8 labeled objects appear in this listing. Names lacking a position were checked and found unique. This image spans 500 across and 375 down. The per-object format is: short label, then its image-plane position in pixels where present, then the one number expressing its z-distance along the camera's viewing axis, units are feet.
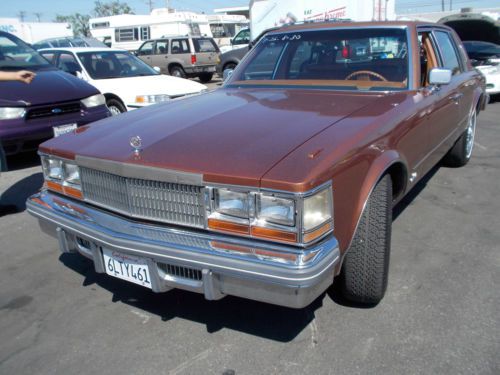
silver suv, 52.70
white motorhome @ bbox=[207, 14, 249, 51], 84.38
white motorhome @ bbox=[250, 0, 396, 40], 45.06
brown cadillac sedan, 7.00
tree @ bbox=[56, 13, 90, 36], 214.28
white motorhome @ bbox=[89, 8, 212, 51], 71.92
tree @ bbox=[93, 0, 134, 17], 273.13
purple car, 18.42
